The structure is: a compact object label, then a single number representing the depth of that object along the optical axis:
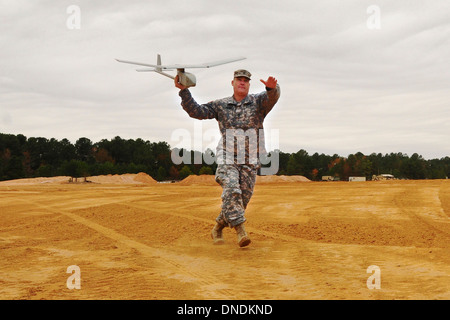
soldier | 6.06
